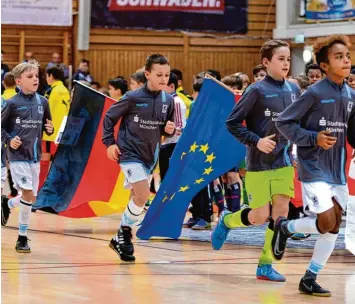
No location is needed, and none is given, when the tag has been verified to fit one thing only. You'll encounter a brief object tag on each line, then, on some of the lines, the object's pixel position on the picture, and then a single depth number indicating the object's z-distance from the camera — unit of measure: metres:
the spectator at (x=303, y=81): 11.28
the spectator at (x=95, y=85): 19.83
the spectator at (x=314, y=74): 11.96
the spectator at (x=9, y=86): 13.50
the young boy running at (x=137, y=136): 8.53
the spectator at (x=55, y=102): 14.17
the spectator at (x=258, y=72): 12.34
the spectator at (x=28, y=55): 21.73
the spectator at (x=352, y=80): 11.10
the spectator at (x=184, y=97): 13.26
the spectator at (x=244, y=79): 12.61
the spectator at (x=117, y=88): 13.00
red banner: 22.66
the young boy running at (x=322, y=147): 6.67
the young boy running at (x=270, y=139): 7.49
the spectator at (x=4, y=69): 19.08
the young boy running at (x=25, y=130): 9.35
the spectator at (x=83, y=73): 20.66
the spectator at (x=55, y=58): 21.64
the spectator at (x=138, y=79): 11.57
